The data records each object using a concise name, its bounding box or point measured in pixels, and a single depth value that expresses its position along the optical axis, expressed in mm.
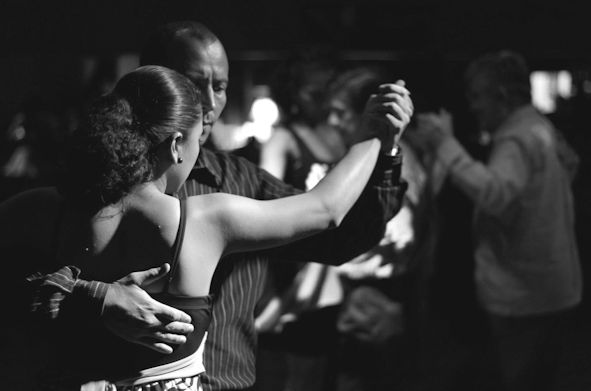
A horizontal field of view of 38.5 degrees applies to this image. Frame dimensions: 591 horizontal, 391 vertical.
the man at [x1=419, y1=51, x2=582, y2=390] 3801
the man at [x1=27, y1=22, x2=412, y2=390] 2018
